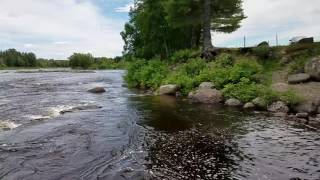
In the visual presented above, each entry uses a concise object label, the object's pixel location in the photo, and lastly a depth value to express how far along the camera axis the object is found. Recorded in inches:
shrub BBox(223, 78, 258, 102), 564.8
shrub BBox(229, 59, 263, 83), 655.3
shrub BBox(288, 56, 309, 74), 645.4
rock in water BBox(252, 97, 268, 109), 524.3
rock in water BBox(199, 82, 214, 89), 673.1
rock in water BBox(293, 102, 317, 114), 469.9
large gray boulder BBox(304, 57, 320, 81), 581.5
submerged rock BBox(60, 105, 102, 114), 549.6
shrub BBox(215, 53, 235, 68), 794.2
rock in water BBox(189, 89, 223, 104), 609.5
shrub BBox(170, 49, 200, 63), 992.6
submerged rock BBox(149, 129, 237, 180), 254.4
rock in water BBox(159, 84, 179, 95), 751.8
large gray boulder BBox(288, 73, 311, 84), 592.5
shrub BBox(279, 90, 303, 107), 493.9
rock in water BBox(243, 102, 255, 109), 538.3
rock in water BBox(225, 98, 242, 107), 570.6
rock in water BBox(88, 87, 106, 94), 874.5
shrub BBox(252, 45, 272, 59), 840.0
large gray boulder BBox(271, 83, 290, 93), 554.5
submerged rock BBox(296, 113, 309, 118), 455.8
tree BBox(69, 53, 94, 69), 3776.6
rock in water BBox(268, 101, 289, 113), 494.7
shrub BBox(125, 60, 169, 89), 921.6
